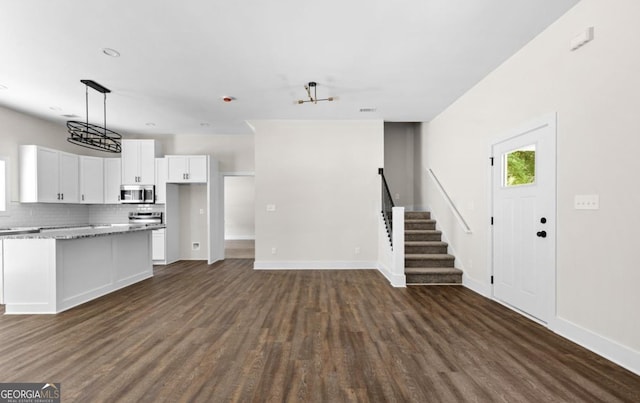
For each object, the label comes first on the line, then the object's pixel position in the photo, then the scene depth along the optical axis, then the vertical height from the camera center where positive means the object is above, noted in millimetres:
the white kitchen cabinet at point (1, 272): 3600 -931
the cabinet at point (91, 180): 6512 +455
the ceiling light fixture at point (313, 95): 4258 +1702
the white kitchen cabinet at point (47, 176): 5531 +486
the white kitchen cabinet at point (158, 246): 6703 -1097
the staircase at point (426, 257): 4863 -1036
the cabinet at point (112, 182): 6812 +414
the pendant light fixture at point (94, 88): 4027 +1672
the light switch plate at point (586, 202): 2533 -30
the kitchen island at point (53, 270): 3518 -905
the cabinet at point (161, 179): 6746 +478
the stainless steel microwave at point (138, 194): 6723 +125
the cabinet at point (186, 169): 6742 +712
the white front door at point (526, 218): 3035 -231
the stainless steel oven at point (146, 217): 6867 -426
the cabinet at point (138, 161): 6758 +903
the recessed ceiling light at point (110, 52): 3311 +1723
